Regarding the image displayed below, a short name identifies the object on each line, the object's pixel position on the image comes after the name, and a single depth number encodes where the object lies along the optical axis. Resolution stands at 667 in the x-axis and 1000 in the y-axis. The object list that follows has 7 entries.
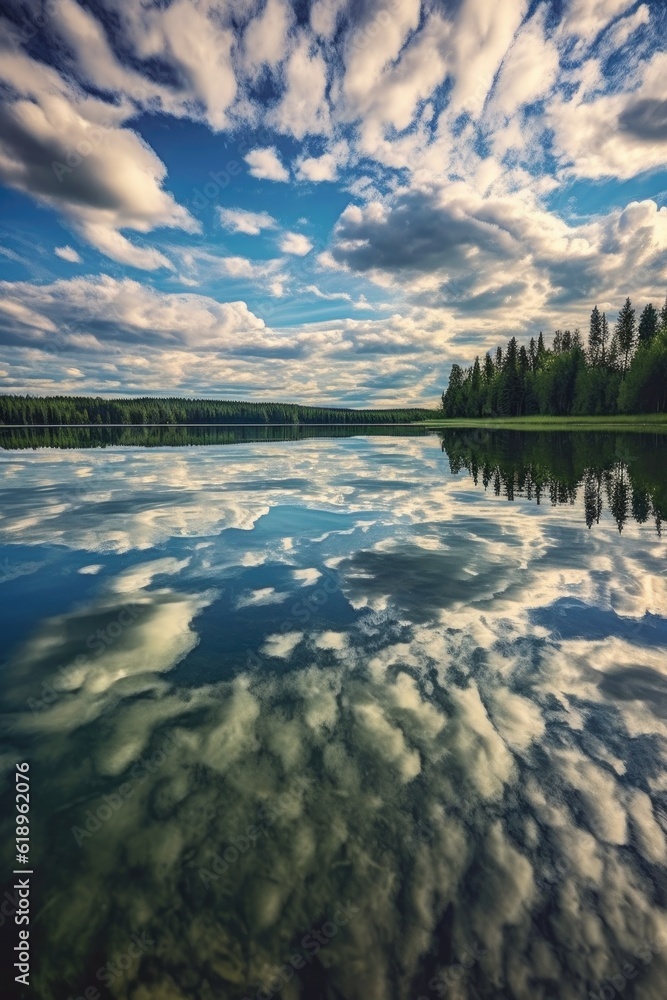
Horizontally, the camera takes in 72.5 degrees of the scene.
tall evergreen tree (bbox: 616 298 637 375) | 113.56
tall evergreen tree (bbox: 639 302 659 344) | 109.00
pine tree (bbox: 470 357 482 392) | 148.62
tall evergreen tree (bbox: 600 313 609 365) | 126.78
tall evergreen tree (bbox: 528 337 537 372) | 144.88
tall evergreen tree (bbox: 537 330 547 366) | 142.57
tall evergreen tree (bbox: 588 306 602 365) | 127.19
